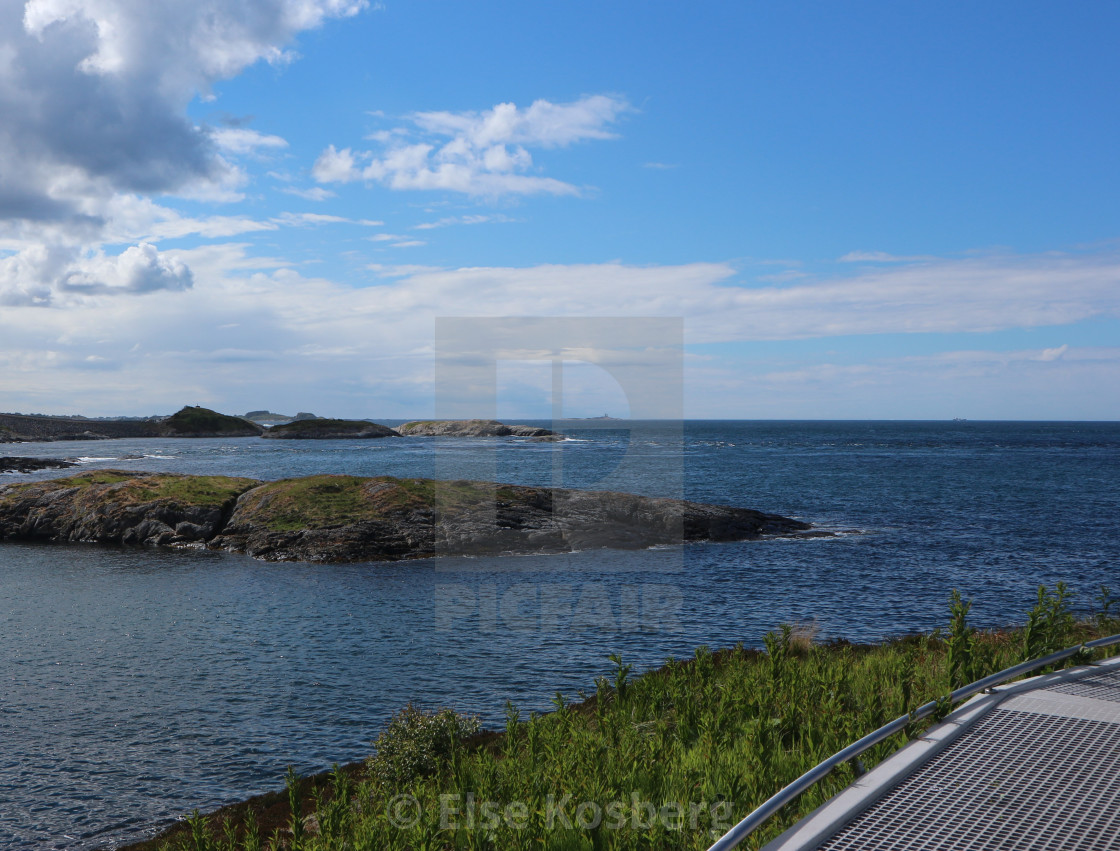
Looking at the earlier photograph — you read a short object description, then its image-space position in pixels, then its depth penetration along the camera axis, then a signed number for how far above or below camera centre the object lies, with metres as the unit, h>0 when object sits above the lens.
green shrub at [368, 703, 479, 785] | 12.90 -5.89
